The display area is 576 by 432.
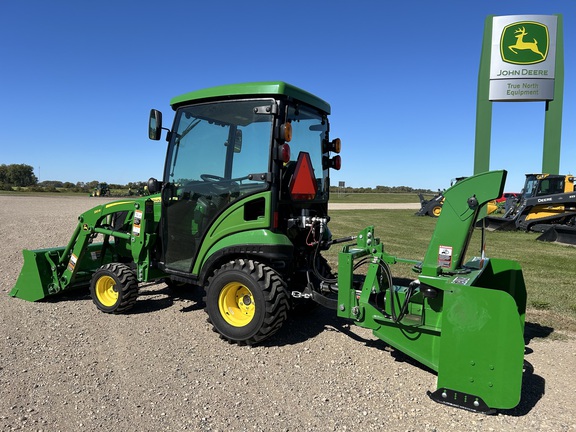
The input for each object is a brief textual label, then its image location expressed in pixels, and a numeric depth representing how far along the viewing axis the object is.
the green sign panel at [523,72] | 21.06
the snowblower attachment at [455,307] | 3.04
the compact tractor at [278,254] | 3.17
